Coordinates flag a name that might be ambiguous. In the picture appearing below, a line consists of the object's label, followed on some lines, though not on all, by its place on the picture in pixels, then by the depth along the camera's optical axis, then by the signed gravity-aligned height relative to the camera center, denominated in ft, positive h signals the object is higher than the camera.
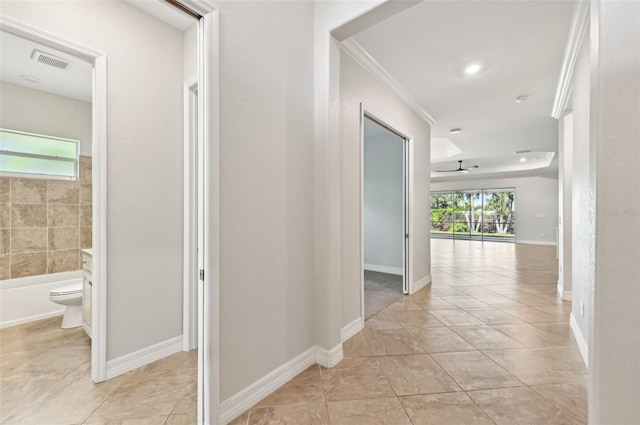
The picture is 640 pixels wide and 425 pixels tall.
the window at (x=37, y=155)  9.93 +2.21
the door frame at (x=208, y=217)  4.58 -0.08
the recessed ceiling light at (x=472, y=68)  9.66 +5.25
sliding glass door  35.22 -0.25
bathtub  9.11 -3.06
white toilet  8.38 -2.80
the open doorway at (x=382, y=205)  17.17 +0.50
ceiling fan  29.73 +5.06
